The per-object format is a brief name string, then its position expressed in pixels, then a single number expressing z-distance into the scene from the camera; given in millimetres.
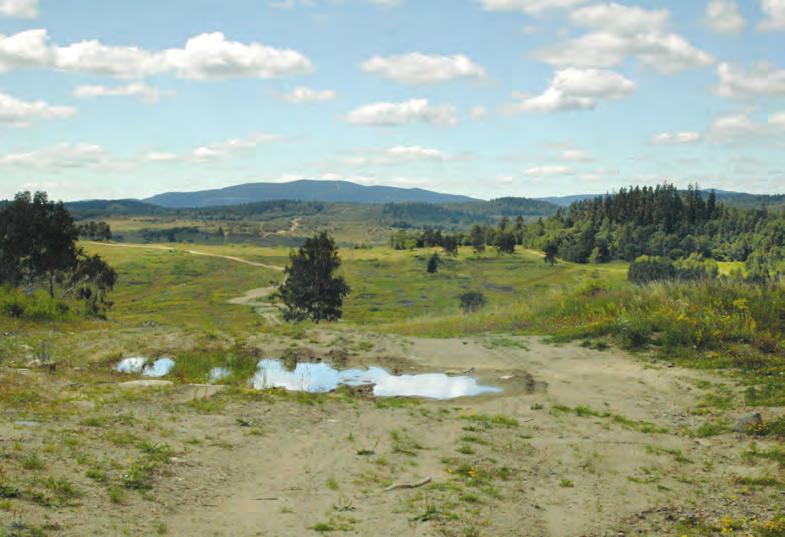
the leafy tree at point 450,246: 170000
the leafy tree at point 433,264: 148125
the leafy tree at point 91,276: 70562
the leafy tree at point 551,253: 162375
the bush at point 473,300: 100175
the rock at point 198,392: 13773
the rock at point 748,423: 11906
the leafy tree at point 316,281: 68125
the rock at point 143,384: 14422
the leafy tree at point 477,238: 181000
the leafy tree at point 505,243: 179250
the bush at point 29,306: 25281
